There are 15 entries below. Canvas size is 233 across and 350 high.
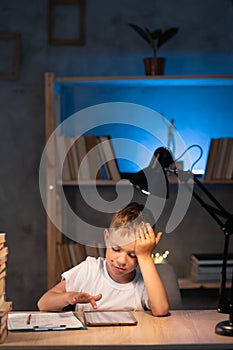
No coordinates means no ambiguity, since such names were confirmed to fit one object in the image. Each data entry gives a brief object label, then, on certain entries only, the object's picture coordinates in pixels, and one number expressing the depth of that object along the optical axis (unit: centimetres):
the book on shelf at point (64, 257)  385
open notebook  212
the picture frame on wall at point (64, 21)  414
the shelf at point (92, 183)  385
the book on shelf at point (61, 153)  384
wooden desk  193
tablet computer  216
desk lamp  223
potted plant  385
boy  239
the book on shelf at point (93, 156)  388
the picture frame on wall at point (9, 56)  415
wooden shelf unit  378
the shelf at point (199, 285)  381
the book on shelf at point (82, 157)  388
